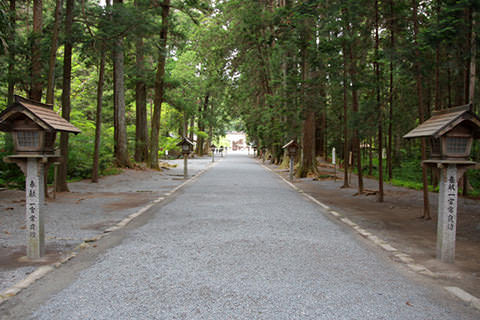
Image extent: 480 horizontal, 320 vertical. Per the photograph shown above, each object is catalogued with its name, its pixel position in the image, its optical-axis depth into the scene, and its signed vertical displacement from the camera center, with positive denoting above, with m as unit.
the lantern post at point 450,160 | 5.22 -0.09
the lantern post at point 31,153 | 5.14 -0.07
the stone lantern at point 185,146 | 20.00 +0.20
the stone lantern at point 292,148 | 19.41 +0.17
